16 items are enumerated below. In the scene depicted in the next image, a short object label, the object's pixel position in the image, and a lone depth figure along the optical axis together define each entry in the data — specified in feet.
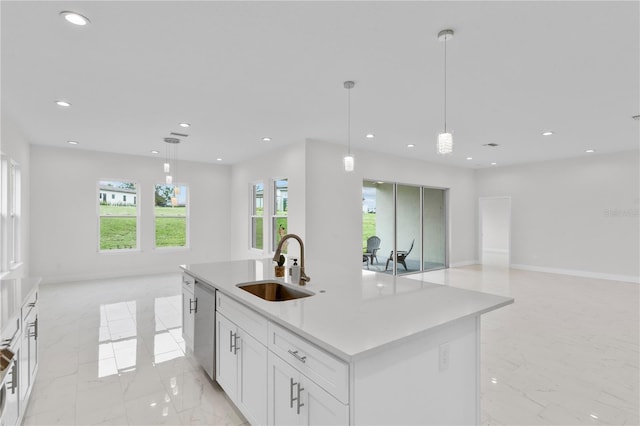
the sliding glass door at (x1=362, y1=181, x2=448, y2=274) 22.76
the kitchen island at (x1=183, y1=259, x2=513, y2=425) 4.33
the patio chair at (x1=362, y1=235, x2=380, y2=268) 22.72
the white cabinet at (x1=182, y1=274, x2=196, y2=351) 9.32
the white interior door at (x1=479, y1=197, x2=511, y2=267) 27.37
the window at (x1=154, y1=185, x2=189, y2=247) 24.41
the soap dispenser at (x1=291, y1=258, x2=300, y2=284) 7.98
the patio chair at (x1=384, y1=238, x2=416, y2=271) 23.94
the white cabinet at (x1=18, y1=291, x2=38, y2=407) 6.49
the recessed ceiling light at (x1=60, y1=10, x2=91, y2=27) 6.98
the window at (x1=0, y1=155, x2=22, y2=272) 14.02
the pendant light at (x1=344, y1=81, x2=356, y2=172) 10.64
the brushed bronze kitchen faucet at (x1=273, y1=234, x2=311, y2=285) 7.81
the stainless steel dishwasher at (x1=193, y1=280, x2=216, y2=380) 7.97
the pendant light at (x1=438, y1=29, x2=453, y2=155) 8.28
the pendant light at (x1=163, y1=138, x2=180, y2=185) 18.37
